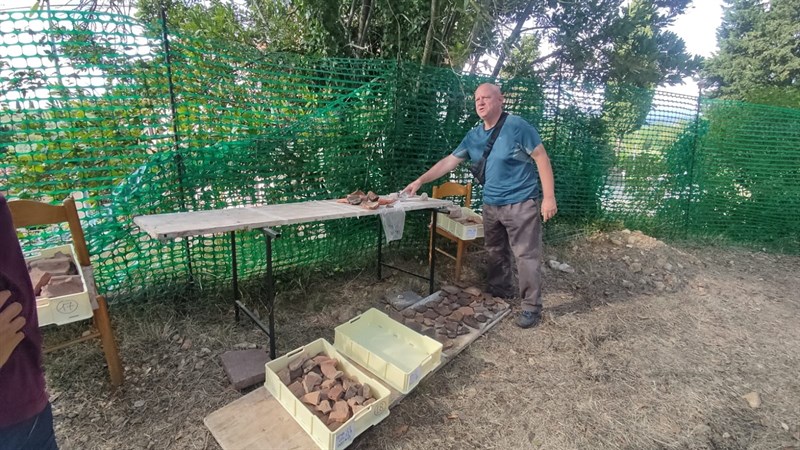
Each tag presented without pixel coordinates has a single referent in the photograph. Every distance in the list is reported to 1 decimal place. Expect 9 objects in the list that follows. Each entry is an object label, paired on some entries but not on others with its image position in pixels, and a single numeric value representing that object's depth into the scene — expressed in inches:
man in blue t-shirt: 133.3
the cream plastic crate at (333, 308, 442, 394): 99.2
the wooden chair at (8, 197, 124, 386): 83.6
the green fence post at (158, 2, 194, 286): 114.3
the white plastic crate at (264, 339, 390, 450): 78.5
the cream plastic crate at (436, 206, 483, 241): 158.1
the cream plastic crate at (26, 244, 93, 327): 77.8
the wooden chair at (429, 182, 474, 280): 168.9
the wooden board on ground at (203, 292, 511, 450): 81.1
